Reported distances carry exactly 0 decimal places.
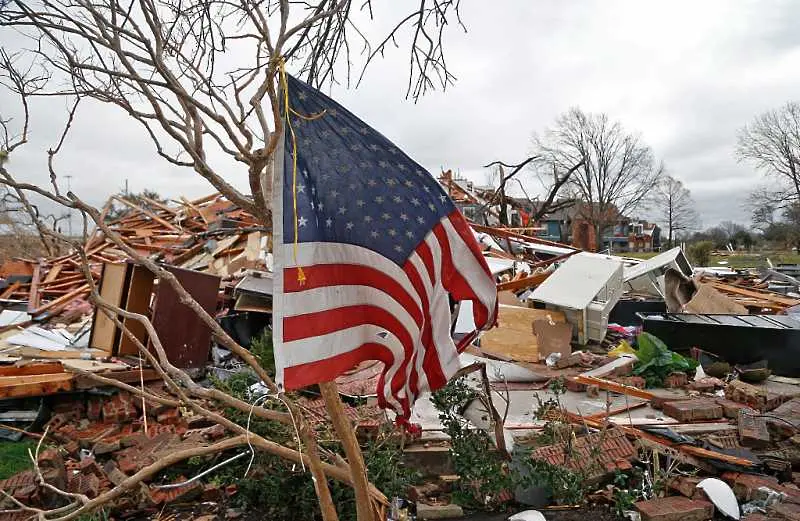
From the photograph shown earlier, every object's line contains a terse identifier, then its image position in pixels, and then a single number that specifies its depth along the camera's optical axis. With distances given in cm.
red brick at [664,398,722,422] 612
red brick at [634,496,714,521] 422
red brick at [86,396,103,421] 699
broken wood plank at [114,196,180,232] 1564
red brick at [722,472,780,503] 470
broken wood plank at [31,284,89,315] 1077
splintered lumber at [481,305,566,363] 894
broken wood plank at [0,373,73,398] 676
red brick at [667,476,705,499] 460
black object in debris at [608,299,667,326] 1125
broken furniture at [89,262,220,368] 781
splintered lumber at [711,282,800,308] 1283
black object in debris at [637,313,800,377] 820
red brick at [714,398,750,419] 624
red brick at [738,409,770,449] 559
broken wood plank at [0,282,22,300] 1230
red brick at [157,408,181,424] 667
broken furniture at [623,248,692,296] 1123
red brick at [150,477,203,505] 500
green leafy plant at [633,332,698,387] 769
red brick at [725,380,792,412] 666
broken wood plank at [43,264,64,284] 1281
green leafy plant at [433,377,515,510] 458
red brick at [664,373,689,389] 746
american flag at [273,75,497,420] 276
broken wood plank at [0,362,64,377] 721
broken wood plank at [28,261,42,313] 1135
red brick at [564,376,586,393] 741
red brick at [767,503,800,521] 416
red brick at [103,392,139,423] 681
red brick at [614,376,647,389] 729
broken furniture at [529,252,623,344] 927
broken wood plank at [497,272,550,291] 1111
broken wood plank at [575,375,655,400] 683
